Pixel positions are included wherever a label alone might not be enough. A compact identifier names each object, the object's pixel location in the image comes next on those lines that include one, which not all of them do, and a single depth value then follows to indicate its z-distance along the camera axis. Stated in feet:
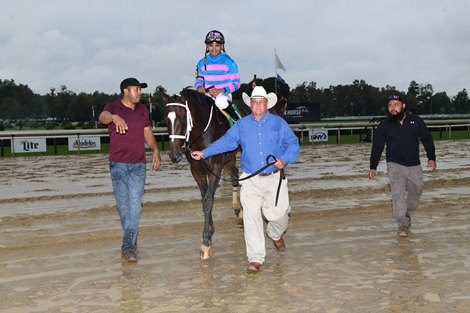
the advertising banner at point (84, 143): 85.71
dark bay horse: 22.66
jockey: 27.45
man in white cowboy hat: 20.97
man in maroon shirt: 22.54
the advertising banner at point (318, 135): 100.89
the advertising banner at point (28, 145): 82.64
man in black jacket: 26.58
